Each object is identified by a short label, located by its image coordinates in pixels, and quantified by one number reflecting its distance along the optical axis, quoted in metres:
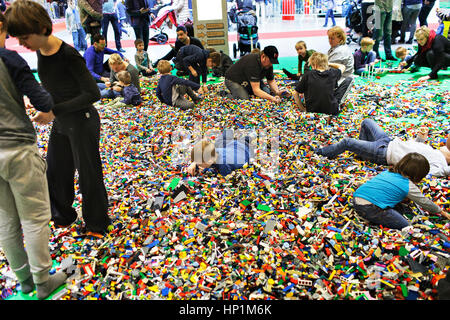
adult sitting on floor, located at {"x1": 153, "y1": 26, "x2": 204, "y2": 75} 7.24
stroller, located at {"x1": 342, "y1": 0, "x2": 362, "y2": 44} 10.88
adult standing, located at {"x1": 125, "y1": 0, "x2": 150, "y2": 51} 8.83
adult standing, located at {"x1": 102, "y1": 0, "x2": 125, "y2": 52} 9.28
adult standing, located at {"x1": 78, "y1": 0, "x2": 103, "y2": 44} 8.36
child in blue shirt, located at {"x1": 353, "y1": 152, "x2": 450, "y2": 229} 2.81
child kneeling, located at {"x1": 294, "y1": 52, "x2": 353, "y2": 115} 4.93
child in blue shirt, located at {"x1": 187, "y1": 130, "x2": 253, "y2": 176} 3.56
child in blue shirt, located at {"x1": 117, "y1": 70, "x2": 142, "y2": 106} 5.94
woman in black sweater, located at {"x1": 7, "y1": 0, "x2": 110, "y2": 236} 2.07
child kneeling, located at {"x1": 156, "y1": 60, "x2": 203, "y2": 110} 5.73
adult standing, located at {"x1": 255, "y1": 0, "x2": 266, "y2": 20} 17.27
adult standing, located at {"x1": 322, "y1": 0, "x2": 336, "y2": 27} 14.03
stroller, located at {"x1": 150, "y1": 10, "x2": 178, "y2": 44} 12.74
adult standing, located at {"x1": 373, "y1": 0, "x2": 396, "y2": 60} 8.47
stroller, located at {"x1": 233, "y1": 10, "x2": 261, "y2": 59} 9.17
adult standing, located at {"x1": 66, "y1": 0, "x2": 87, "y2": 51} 10.97
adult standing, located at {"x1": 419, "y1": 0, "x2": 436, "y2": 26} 9.84
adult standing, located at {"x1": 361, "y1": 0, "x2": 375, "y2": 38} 9.72
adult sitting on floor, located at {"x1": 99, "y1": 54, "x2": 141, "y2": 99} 6.11
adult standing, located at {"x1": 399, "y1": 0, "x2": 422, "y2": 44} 9.57
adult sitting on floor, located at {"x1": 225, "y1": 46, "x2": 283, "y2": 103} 5.59
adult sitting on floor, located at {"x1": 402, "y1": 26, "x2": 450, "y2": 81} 6.76
